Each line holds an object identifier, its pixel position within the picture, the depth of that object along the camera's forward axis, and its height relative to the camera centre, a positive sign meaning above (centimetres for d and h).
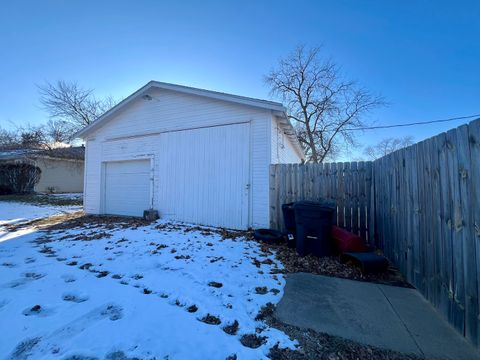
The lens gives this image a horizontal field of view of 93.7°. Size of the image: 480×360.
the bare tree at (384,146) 2817 +550
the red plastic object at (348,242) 417 -103
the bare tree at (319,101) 1904 +764
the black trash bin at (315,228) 442 -80
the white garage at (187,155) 681 +116
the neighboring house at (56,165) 1828 +202
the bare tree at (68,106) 1833 +698
